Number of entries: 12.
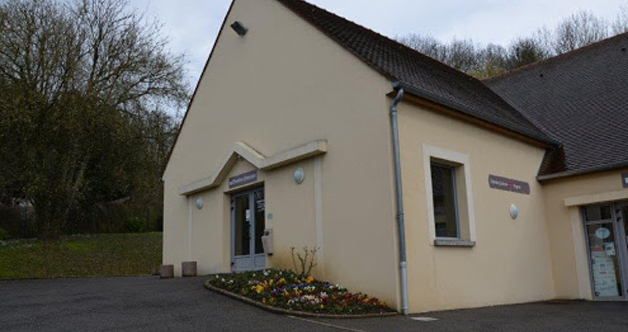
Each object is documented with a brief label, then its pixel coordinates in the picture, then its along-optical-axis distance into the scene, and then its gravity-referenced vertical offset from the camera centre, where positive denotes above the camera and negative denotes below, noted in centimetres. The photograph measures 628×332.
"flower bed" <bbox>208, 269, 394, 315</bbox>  873 -59
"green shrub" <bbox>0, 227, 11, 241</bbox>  2557 +161
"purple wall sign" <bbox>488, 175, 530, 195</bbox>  1202 +150
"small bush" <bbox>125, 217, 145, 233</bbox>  2975 +214
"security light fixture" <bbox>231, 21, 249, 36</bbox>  1424 +597
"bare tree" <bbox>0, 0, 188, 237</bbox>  2089 +666
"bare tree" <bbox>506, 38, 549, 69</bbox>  3762 +1371
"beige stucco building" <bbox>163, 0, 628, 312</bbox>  984 +177
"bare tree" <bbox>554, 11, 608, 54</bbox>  3583 +1396
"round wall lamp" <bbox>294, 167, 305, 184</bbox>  1143 +172
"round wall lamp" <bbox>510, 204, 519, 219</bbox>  1230 +89
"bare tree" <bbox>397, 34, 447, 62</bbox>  4406 +1721
